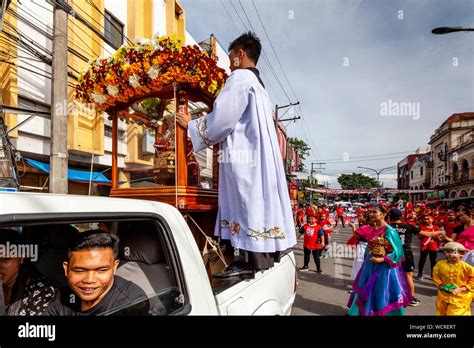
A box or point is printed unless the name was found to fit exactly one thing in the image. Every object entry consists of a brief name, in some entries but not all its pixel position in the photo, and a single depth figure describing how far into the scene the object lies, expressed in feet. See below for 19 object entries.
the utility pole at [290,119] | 65.02
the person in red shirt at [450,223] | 30.71
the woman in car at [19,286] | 4.72
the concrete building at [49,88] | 24.64
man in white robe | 6.72
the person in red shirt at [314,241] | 25.63
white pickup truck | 3.61
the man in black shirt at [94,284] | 4.33
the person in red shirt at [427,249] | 23.62
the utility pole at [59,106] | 17.02
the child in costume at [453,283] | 11.51
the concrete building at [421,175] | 148.05
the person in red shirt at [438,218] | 36.86
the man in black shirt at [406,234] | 17.04
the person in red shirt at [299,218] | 50.25
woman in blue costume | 12.39
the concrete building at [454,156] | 99.55
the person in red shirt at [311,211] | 27.72
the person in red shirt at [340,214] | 74.13
